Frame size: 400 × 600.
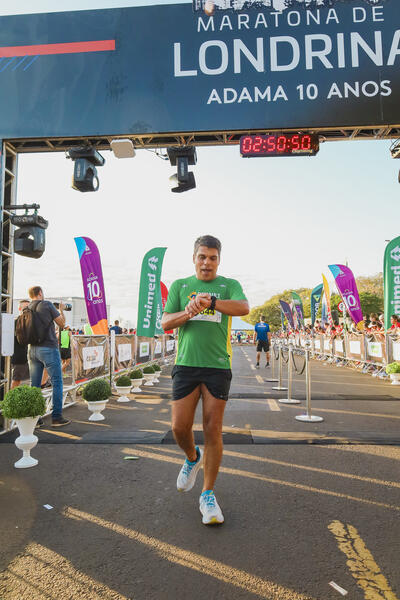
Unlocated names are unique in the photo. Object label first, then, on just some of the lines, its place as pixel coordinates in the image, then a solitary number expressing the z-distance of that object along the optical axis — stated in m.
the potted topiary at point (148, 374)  11.70
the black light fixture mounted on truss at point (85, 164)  7.13
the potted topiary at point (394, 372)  11.80
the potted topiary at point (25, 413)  4.54
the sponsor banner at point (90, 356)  8.69
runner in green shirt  3.12
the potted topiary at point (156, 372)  12.48
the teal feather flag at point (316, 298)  26.25
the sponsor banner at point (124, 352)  10.71
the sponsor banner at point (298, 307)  27.64
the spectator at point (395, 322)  11.66
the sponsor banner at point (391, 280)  11.61
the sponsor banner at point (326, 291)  23.45
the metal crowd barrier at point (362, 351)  12.97
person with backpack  6.14
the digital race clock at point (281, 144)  6.74
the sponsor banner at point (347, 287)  16.36
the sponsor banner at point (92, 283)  10.12
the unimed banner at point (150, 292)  11.31
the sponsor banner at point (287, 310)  25.67
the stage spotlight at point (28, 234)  6.41
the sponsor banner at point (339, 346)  18.95
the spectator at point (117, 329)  14.83
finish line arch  6.37
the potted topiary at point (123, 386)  9.03
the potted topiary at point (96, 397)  6.97
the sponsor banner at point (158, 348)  15.31
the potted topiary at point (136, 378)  10.03
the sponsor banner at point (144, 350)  12.55
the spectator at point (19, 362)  8.43
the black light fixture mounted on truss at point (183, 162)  7.23
